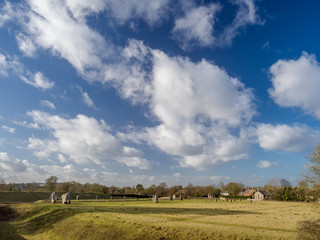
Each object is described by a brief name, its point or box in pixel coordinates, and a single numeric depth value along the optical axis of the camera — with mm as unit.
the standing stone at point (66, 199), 56594
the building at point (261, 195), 120250
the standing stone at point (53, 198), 59397
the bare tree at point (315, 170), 22144
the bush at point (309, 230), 16062
